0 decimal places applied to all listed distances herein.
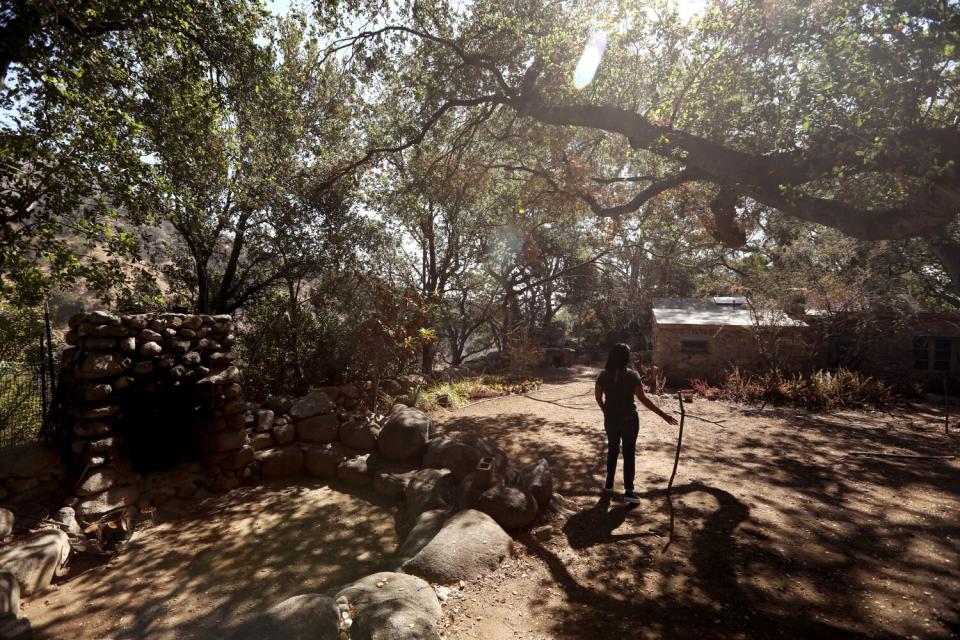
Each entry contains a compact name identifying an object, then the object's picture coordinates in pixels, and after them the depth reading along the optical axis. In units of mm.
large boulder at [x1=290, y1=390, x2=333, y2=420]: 7955
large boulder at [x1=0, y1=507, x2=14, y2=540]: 4541
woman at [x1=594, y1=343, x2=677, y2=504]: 5469
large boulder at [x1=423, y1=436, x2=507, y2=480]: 6464
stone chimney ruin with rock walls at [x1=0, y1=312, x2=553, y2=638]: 4113
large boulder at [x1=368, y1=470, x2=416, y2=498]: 6625
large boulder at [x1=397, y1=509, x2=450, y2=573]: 4707
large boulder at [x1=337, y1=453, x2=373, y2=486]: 7152
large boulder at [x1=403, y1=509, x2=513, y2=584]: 4121
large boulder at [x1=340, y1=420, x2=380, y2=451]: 7824
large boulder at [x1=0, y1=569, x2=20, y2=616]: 3602
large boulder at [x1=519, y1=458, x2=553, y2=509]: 5504
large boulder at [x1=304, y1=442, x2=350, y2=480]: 7465
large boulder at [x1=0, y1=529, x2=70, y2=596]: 4133
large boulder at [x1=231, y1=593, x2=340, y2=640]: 2984
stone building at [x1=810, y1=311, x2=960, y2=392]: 14148
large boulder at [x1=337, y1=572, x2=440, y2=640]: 3078
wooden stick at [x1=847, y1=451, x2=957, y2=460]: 7160
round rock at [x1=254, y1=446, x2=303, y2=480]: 7344
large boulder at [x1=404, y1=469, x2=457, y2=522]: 5742
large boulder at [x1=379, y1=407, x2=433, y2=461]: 7301
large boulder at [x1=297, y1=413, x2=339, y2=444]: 7812
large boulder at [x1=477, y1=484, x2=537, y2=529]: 5090
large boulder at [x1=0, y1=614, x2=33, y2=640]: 3280
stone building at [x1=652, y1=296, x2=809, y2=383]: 14438
